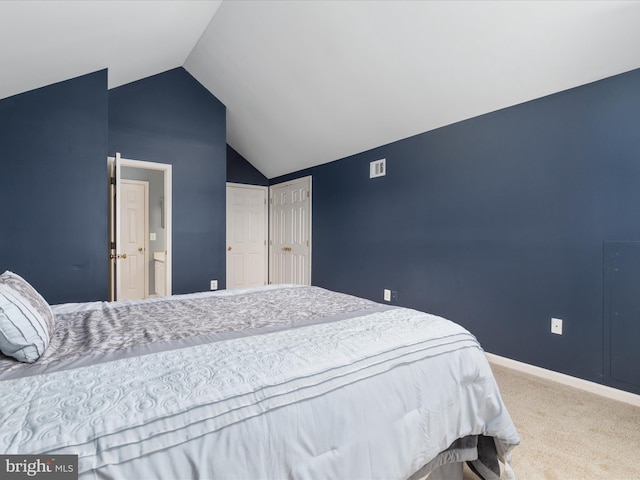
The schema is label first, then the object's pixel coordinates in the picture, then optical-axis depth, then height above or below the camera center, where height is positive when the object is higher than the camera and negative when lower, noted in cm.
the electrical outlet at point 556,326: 252 -67
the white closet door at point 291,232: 517 +14
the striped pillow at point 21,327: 103 -29
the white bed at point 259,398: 74 -43
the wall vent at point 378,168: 397 +91
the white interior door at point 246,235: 548 +10
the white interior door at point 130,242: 333 -2
